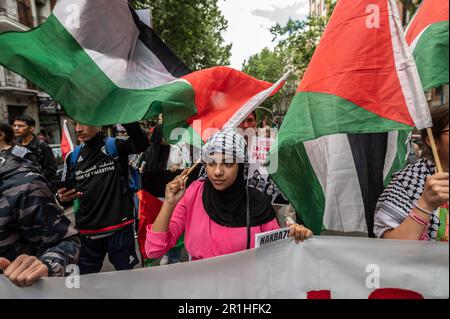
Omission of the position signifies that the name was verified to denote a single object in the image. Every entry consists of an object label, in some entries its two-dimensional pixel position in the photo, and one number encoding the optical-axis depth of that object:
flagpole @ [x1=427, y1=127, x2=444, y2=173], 1.35
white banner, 1.54
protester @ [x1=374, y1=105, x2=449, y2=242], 1.31
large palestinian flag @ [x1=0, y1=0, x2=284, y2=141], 1.86
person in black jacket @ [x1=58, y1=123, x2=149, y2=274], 2.85
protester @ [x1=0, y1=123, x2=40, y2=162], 3.81
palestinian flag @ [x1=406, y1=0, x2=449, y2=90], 1.52
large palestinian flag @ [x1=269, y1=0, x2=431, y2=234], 1.62
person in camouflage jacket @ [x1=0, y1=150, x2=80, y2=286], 1.41
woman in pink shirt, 1.79
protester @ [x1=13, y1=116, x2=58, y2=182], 4.70
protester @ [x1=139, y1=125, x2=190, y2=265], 3.15
